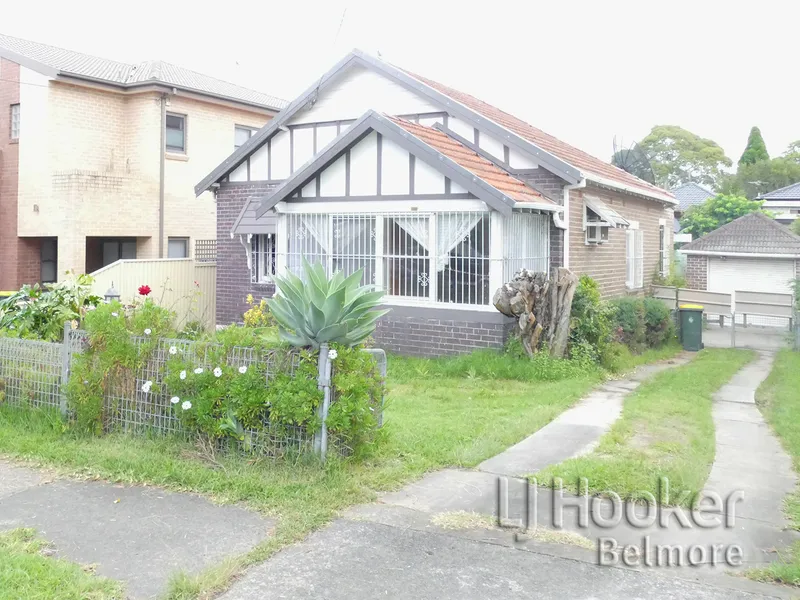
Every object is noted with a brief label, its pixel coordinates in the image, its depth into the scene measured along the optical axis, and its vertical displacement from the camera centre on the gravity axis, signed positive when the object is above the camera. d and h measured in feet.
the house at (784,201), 152.32 +21.56
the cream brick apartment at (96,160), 64.69 +13.03
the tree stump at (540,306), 38.96 +0.19
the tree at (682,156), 229.04 +45.21
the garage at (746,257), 74.74 +5.15
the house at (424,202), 40.83 +5.85
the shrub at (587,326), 40.86 -0.84
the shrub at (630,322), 47.53 -0.73
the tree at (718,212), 119.75 +15.18
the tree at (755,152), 214.07 +43.36
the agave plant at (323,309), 21.13 -0.01
